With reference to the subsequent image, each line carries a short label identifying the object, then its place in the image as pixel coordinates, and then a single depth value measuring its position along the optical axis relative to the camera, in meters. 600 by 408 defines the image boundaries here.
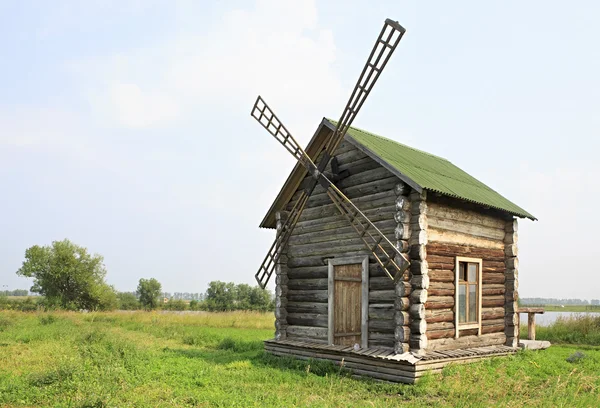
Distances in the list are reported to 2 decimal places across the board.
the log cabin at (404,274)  14.09
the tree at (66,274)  53.38
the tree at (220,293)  68.19
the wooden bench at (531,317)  19.46
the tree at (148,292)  72.75
